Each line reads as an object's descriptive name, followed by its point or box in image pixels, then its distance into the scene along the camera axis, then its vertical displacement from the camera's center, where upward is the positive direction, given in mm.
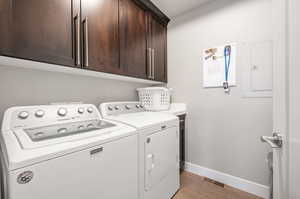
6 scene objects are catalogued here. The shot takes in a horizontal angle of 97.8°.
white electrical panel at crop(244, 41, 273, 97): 1425 +296
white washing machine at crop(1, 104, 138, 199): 562 -295
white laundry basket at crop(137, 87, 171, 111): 1829 -4
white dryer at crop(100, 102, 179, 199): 1104 -480
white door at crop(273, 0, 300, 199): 542 +0
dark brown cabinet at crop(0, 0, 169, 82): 817 +543
